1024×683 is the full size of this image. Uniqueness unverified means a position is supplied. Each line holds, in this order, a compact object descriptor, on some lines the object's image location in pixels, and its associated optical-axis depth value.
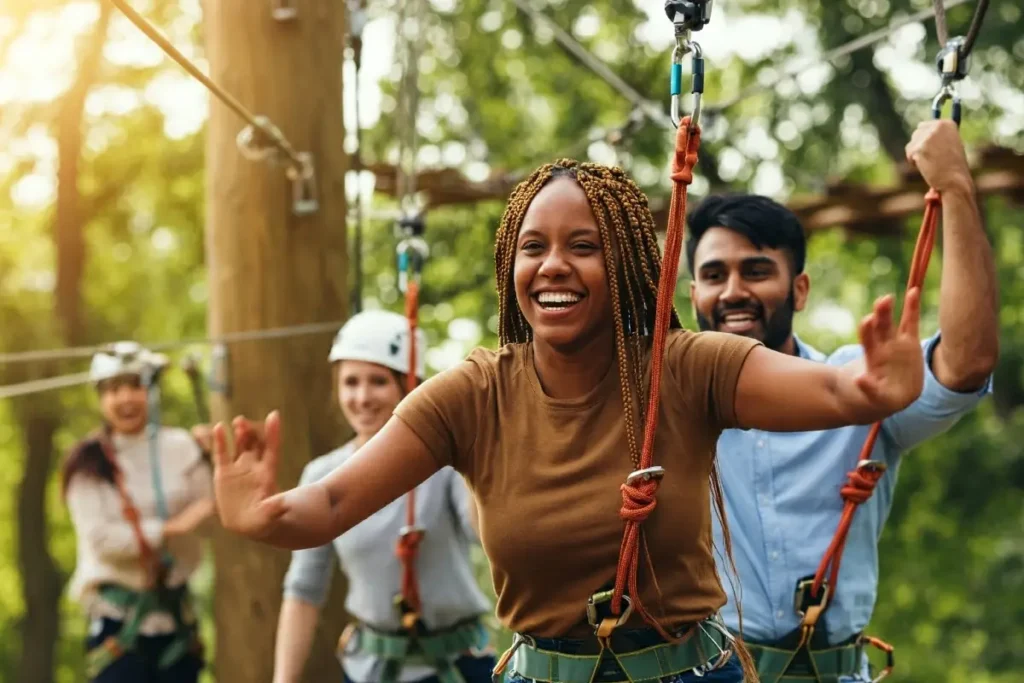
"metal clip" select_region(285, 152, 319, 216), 4.24
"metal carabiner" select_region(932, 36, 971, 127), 2.60
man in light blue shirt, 3.21
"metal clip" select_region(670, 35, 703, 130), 2.25
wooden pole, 4.24
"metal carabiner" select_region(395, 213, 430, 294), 4.15
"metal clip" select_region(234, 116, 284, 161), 4.05
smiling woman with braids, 2.24
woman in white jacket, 5.61
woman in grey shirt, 4.02
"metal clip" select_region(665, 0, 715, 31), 2.30
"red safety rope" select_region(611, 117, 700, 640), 2.16
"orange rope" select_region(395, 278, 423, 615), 3.90
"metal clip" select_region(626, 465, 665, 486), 2.16
